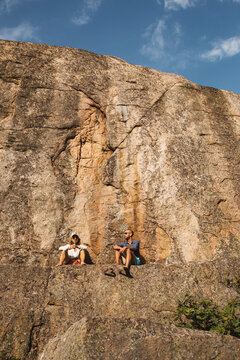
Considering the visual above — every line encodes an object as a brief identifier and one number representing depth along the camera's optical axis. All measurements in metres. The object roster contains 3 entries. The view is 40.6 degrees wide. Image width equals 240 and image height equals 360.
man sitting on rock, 6.57
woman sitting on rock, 6.77
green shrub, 5.02
